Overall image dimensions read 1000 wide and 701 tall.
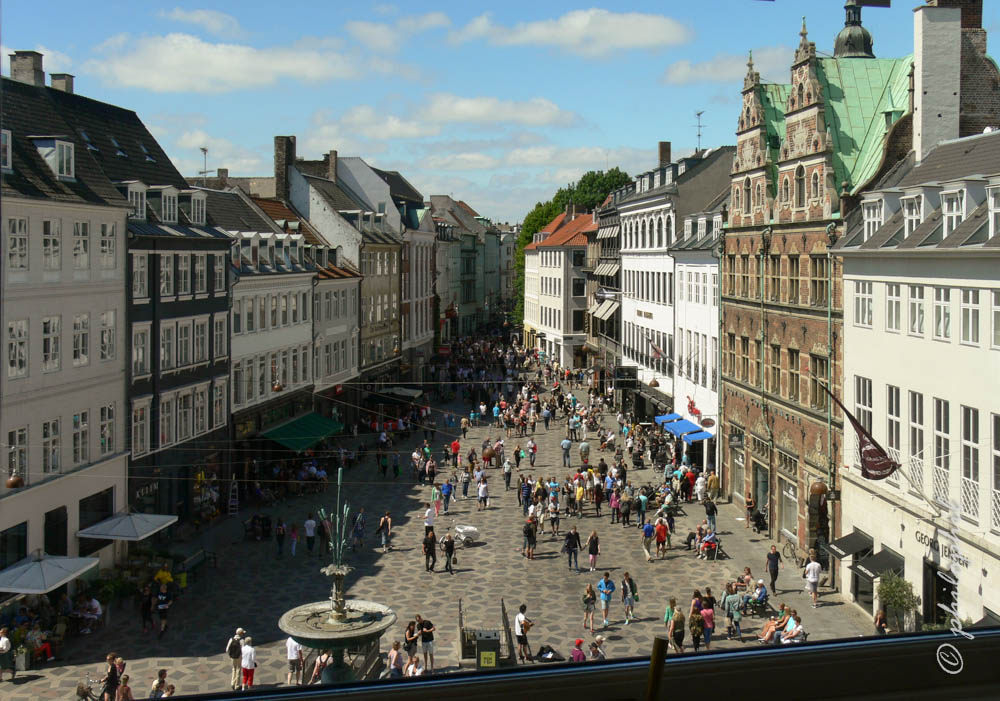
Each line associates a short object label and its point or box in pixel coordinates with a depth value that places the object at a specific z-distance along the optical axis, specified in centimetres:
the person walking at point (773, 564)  2278
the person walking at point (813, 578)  2219
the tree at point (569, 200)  8944
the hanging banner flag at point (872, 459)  1830
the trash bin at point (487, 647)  1482
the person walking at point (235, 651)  1612
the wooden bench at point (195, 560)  2355
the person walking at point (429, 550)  2442
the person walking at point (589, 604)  2011
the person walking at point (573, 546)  2466
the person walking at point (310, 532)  2630
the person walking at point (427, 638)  1706
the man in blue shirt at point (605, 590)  2050
